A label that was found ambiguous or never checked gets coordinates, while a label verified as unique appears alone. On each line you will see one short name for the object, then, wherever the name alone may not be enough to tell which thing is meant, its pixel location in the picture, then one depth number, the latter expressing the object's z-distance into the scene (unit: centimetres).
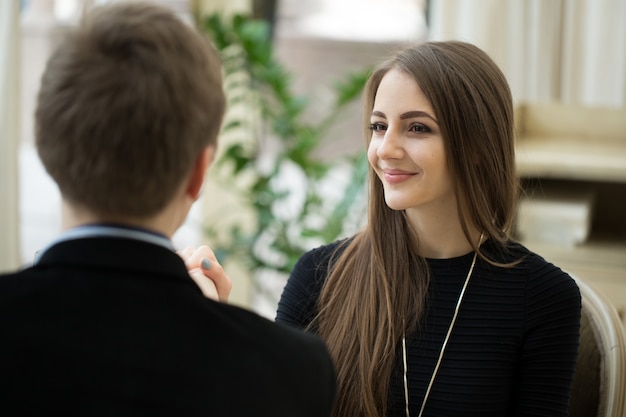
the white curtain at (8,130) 371
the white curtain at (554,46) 411
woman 252
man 195
